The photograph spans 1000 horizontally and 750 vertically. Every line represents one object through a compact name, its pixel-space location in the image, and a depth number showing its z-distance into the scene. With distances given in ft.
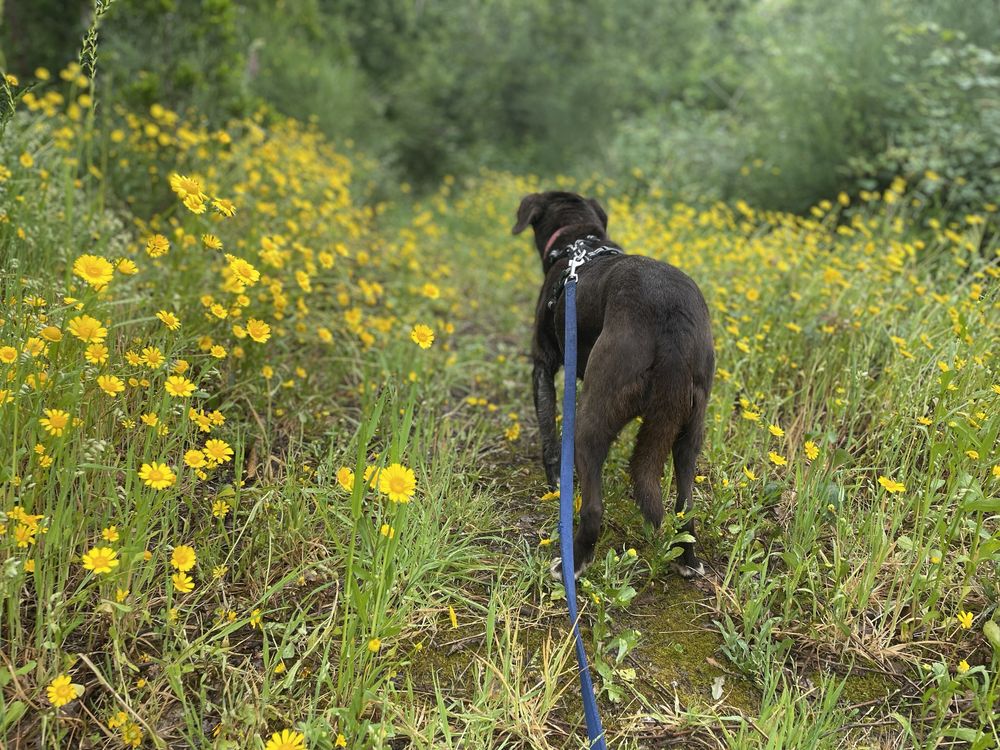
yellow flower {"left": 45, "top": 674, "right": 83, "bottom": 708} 4.93
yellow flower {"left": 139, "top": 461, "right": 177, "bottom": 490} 5.58
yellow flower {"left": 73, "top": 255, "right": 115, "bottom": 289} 5.96
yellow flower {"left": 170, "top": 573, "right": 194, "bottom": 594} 5.76
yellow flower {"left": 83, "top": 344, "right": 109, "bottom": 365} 6.42
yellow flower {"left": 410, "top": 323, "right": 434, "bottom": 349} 7.14
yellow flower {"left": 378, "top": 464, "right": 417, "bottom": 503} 5.41
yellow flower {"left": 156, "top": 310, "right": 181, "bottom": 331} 6.97
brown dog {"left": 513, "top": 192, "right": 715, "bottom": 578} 7.17
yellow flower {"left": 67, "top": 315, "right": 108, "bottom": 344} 5.86
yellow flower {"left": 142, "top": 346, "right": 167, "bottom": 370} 6.66
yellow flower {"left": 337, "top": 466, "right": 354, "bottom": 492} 6.08
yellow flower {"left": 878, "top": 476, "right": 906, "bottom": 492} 6.94
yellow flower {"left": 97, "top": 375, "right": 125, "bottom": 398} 6.11
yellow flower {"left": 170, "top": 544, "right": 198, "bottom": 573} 5.60
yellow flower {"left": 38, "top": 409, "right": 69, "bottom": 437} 5.65
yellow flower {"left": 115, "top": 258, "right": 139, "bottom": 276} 6.81
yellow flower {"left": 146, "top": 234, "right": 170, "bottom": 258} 6.93
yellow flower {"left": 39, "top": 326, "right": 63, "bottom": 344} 6.18
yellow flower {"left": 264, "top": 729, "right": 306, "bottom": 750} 4.95
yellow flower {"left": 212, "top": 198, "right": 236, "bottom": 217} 6.94
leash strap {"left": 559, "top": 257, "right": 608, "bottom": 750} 5.71
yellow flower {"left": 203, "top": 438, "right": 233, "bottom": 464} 6.43
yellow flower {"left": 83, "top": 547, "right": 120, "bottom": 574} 5.10
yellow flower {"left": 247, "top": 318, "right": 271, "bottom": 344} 7.48
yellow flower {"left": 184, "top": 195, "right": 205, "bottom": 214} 6.83
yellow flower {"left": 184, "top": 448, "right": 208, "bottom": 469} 6.11
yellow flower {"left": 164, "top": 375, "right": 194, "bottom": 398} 6.20
